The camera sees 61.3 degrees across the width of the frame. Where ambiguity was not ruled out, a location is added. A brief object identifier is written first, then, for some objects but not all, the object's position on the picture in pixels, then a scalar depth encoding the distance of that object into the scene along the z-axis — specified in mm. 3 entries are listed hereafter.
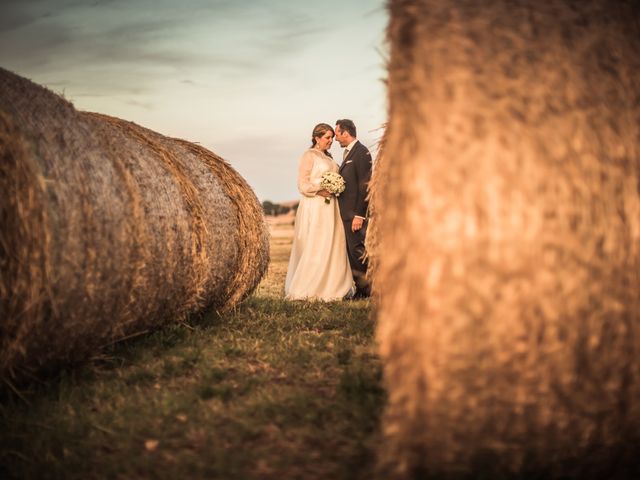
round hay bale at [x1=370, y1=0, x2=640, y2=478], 2373
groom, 9734
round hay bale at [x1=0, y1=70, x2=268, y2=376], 3541
